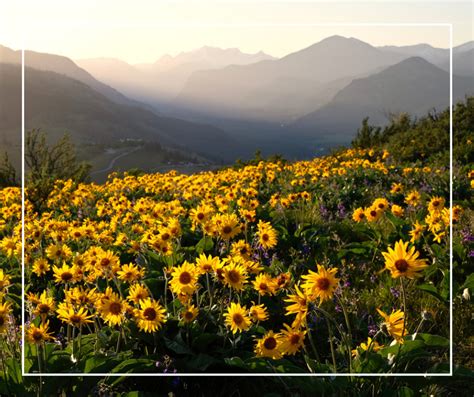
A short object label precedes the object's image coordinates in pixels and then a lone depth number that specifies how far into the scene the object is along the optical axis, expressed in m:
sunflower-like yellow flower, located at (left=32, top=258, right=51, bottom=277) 3.91
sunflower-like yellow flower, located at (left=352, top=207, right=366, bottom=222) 4.59
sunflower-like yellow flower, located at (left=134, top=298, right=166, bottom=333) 2.54
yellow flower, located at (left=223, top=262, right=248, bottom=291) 2.68
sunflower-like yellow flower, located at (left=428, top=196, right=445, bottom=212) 4.53
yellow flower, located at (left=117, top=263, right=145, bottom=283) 3.09
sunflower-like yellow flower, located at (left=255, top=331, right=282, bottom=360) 2.39
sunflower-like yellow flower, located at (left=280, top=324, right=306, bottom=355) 2.30
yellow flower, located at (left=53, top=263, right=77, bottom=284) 3.08
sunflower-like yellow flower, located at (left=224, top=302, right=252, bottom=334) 2.56
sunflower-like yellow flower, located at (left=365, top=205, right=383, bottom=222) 4.35
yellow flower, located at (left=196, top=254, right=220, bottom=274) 2.77
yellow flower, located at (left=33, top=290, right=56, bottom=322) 2.58
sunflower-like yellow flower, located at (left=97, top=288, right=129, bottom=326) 2.57
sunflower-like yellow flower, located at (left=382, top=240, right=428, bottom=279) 2.12
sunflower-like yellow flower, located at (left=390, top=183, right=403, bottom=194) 6.36
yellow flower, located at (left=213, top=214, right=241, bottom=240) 3.74
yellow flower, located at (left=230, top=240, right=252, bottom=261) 3.34
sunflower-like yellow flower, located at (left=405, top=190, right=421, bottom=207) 5.13
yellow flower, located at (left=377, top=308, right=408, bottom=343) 2.28
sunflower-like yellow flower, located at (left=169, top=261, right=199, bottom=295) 2.71
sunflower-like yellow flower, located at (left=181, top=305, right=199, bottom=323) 2.71
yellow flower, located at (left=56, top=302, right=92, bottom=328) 2.45
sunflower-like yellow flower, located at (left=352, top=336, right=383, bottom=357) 2.50
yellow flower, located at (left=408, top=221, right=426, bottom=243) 4.12
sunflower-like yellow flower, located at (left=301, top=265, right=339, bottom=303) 2.16
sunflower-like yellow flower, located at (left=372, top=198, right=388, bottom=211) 4.45
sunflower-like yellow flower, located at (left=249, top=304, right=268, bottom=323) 2.64
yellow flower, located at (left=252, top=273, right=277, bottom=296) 2.84
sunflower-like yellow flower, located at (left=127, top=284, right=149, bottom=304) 2.67
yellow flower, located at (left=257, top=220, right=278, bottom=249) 4.02
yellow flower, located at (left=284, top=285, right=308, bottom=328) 2.23
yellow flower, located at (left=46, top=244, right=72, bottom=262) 3.95
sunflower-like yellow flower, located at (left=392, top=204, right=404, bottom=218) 4.63
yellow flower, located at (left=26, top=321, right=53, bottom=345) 2.31
